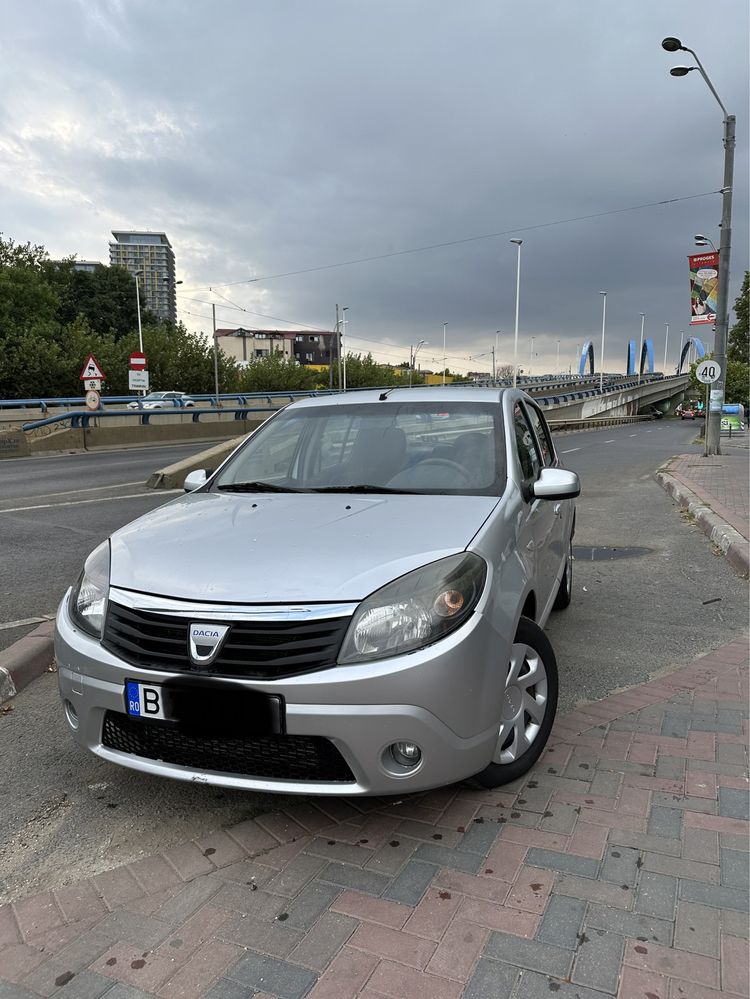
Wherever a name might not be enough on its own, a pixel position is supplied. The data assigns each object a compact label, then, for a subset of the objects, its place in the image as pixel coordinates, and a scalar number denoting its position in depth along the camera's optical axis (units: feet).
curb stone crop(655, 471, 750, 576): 23.57
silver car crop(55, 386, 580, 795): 7.86
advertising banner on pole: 67.26
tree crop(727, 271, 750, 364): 244.42
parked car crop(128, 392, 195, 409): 108.58
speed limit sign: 62.75
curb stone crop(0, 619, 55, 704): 13.34
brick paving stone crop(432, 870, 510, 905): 7.73
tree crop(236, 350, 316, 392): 203.31
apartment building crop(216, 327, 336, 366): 428.56
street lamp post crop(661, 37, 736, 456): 64.23
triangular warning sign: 77.00
